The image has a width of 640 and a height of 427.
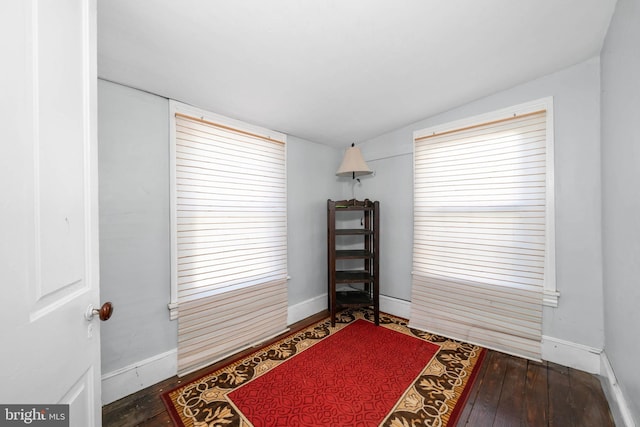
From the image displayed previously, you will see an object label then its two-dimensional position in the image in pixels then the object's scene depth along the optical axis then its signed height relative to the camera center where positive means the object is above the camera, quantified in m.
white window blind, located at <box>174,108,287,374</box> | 1.98 -0.24
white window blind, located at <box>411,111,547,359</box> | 2.09 -0.21
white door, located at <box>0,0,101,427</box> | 0.54 +0.02
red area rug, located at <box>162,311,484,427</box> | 1.51 -1.27
